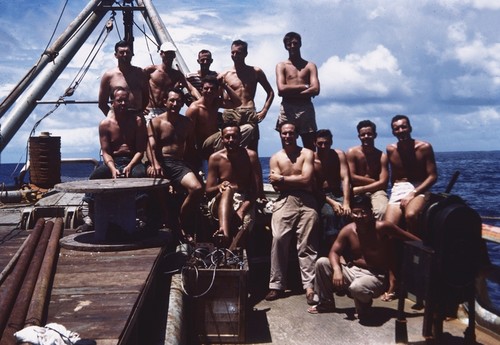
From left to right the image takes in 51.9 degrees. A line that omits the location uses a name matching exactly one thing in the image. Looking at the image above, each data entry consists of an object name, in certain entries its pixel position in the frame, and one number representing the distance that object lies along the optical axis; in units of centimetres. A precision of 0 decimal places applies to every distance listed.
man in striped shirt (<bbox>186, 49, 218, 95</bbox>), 851
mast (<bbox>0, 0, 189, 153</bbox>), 991
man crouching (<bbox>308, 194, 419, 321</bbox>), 593
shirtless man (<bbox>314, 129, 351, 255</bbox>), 716
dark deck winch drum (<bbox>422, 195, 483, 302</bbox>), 459
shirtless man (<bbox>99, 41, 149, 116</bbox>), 797
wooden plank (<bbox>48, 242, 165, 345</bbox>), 354
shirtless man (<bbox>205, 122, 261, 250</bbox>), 682
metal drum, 1309
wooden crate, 537
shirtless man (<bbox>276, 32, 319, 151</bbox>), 836
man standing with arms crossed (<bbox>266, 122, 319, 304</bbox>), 668
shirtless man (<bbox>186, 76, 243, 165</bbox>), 809
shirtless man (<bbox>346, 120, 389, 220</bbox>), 743
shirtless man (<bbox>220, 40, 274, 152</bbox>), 843
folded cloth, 296
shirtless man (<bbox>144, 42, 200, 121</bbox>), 870
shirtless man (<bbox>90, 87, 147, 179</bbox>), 705
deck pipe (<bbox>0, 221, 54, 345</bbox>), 324
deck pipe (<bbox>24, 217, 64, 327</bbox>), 353
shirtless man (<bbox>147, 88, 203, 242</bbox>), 715
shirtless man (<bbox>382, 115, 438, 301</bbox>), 680
